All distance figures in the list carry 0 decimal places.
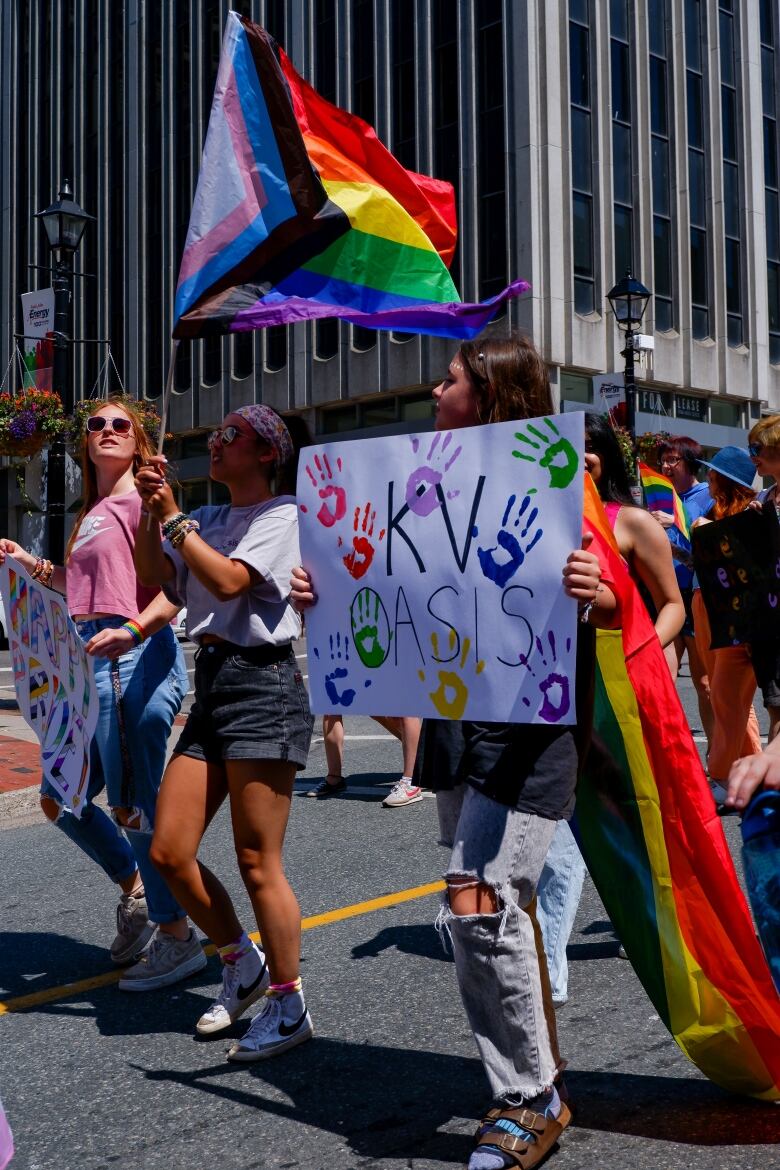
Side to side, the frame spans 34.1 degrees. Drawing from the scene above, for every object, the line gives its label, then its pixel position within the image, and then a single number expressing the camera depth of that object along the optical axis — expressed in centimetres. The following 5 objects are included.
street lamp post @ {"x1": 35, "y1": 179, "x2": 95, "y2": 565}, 1305
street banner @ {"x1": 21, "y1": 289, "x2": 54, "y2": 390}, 1409
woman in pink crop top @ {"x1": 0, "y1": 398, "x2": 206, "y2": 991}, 433
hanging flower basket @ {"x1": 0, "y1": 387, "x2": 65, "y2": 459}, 1444
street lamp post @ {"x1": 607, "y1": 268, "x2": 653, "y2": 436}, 1738
